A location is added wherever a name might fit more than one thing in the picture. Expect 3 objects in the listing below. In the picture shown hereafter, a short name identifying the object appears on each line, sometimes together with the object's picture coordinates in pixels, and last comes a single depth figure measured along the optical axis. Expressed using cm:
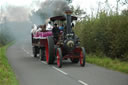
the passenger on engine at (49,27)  1892
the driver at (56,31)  1731
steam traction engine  1586
